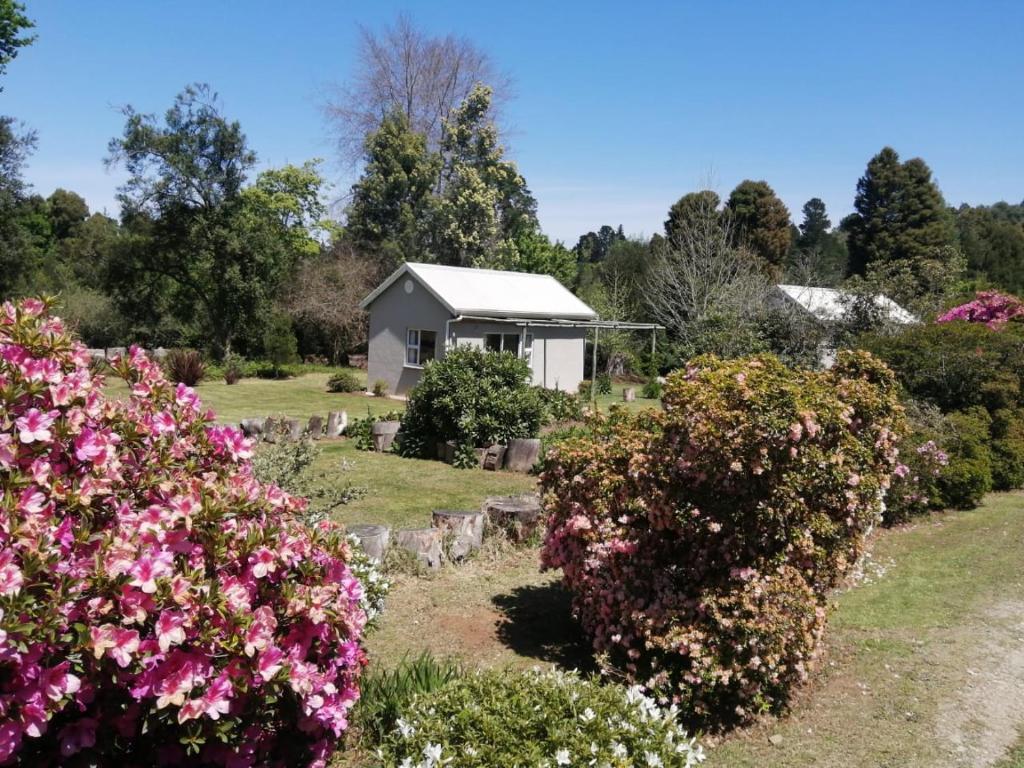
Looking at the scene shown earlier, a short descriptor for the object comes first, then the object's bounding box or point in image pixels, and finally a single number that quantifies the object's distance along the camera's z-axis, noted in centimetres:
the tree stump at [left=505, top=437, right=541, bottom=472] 1327
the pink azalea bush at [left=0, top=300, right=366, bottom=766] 250
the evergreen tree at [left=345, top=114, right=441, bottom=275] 3688
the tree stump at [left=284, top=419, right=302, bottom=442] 1521
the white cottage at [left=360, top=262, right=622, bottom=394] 2227
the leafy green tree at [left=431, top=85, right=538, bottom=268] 3666
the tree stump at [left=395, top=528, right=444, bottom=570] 733
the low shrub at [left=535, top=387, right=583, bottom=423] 1688
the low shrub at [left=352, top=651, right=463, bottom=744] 409
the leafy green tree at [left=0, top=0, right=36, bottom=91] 2705
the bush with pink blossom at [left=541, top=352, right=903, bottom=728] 440
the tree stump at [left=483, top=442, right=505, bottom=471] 1344
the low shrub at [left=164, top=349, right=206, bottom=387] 2234
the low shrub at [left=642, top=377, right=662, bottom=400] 2542
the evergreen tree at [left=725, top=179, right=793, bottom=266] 4466
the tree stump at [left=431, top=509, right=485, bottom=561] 768
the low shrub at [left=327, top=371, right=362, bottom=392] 2459
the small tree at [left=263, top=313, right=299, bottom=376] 2984
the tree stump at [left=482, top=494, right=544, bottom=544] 833
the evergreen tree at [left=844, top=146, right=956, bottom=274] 4638
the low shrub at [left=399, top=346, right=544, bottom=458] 1384
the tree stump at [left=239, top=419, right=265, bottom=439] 1519
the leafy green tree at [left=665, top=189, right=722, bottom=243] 3023
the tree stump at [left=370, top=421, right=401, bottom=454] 1493
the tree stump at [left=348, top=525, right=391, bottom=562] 696
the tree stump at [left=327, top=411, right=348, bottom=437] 1627
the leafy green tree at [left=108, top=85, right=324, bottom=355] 2869
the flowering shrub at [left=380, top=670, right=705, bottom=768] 315
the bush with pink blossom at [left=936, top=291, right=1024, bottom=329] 1612
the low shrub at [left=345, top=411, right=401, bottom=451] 1509
